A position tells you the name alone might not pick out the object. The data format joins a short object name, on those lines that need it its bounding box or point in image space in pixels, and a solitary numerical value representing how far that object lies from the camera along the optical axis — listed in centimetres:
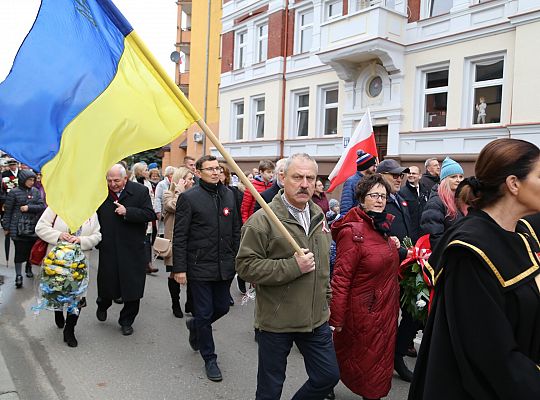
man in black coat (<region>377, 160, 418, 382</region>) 455
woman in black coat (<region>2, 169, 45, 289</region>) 793
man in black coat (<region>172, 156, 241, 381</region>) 467
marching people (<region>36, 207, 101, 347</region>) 529
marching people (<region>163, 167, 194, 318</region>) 705
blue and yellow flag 281
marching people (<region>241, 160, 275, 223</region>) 783
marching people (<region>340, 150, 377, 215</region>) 573
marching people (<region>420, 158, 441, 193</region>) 688
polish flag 687
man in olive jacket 322
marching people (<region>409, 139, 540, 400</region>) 183
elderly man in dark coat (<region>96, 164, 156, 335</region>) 563
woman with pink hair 452
